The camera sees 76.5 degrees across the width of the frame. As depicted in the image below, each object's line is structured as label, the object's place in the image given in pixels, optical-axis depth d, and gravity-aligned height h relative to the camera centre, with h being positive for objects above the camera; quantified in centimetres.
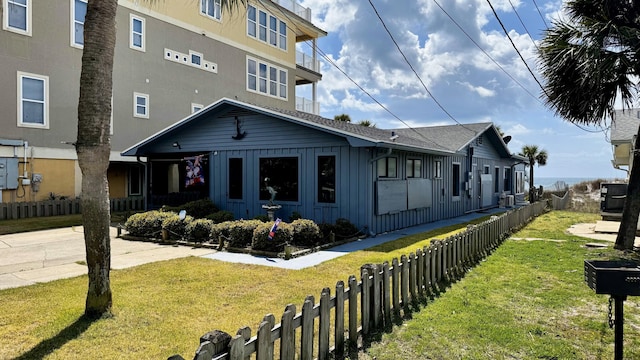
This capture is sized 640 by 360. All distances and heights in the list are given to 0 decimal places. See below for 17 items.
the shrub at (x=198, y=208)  1330 -95
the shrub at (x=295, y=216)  1209 -108
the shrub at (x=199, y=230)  1080 -134
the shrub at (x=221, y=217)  1206 -111
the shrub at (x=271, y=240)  936 -137
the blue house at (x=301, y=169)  1180 +40
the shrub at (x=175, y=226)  1110 -127
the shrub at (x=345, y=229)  1112 -137
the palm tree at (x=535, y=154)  3531 +232
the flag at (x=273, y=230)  904 -112
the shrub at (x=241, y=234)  992 -133
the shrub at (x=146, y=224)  1155 -127
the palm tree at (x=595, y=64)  883 +260
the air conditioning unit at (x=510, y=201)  2350 -120
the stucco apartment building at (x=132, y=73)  1533 +530
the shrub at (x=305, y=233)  1000 -131
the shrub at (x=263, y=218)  1179 -111
